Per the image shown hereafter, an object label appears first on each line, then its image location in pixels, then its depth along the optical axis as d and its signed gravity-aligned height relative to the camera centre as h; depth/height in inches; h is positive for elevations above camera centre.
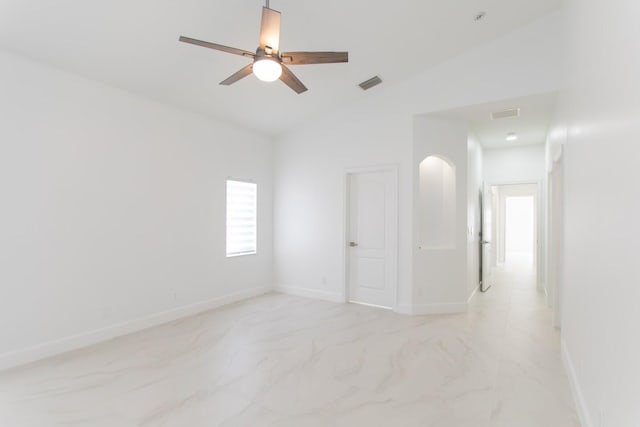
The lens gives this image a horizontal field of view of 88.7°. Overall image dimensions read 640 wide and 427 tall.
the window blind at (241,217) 212.7 +1.6
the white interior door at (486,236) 244.4 -12.3
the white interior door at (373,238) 196.7 -10.9
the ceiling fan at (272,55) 93.9 +51.3
